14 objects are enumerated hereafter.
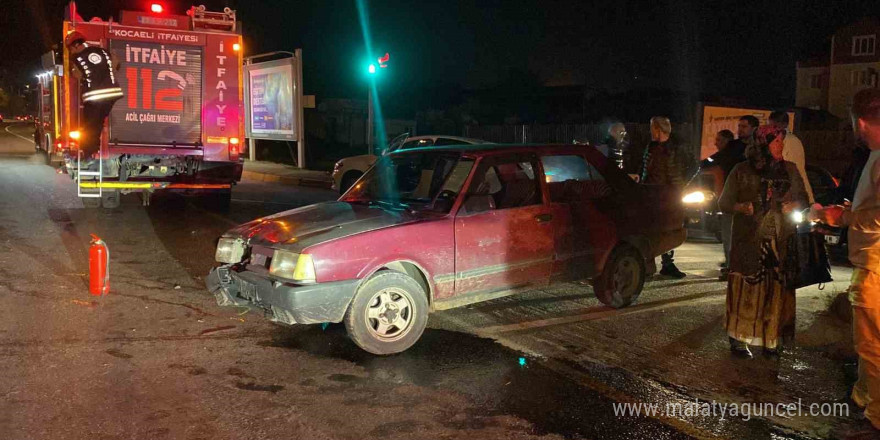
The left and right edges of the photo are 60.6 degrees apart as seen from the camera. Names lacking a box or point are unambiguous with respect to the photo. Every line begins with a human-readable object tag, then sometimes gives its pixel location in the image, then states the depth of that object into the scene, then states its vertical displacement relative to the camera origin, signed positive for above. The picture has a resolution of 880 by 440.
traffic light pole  21.81 +0.48
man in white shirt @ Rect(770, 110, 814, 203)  6.60 +0.03
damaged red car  5.40 -0.75
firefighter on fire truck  11.81 +0.71
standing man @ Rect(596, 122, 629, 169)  11.69 +0.10
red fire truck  12.02 +0.55
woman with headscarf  5.34 -0.64
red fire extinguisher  7.17 -1.24
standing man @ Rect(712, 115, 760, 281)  7.75 +0.05
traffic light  20.45 +2.27
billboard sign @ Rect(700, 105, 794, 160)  13.04 +0.53
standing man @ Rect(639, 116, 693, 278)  8.18 -0.10
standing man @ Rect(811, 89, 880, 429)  4.11 -0.50
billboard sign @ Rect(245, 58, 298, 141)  24.09 +1.40
